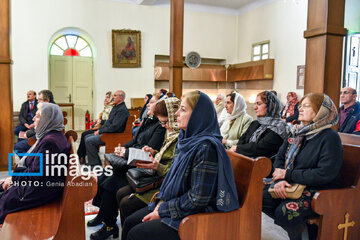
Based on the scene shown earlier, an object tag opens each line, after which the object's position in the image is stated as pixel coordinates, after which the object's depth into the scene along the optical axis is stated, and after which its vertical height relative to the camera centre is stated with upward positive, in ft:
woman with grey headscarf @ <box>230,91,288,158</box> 9.64 -1.08
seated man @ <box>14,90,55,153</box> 17.25 -2.40
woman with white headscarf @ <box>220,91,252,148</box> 12.46 -0.90
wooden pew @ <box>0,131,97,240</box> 6.19 -2.77
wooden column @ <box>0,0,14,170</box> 16.21 +0.06
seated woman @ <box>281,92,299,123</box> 25.52 -0.87
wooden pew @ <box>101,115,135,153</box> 17.83 -2.54
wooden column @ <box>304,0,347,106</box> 9.27 +1.62
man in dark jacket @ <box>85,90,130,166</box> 17.89 -1.87
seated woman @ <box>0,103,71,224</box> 7.11 -1.91
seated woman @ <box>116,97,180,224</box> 7.91 -1.73
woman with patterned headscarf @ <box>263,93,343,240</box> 7.09 -1.57
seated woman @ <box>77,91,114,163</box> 19.53 -2.41
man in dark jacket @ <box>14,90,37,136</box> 21.38 -1.48
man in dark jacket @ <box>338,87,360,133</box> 15.47 -0.56
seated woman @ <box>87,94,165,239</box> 9.36 -2.74
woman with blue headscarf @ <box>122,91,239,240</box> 5.64 -1.52
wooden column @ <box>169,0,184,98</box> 20.88 +3.12
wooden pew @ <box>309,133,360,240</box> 6.85 -2.39
